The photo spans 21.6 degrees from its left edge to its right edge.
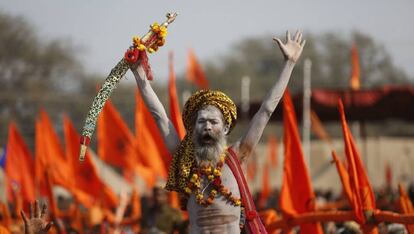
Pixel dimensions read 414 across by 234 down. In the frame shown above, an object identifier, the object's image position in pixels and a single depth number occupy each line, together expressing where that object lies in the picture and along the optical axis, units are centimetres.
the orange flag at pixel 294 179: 1044
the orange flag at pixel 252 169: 2722
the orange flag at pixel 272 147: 2966
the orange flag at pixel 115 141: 1960
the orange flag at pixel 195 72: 2472
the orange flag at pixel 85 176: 1828
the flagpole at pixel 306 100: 2056
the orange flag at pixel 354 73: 2307
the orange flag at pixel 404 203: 941
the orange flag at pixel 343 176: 937
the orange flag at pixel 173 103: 1069
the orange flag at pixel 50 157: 1816
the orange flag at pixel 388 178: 2263
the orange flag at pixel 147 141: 1773
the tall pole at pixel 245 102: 2333
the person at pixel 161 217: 1124
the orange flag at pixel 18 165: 1811
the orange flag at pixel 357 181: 895
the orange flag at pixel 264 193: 1915
